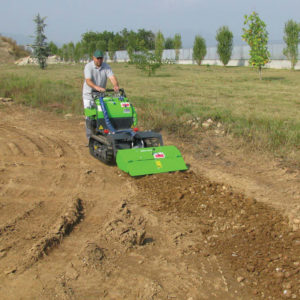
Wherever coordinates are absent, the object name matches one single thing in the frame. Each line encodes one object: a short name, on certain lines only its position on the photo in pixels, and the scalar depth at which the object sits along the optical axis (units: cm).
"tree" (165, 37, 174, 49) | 7851
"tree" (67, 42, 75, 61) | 6629
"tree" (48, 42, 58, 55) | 7650
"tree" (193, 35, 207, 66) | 5249
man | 772
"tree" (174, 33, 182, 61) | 6500
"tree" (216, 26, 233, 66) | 4819
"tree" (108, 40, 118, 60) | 7081
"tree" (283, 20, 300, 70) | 3903
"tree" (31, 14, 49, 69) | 3897
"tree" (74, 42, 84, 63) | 6159
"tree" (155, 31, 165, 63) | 5323
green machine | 635
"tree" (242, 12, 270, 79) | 2531
